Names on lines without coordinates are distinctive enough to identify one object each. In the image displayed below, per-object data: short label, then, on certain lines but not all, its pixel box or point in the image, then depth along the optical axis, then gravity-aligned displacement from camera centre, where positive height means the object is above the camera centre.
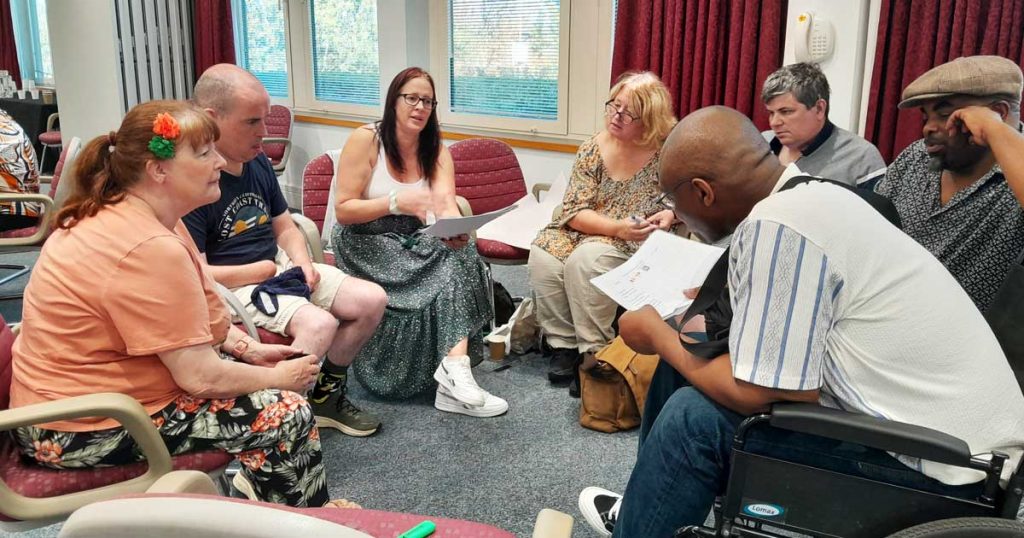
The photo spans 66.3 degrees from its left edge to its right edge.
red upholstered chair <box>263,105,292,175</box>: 5.69 -0.54
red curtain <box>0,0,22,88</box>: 7.89 +0.08
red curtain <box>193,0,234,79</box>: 6.08 +0.18
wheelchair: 1.18 -0.68
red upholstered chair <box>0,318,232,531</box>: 1.37 -0.76
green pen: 1.20 -0.71
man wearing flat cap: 1.78 -0.26
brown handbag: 2.49 -1.02
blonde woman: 2.82 -0.58
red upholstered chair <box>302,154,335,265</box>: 3.18 -0.52
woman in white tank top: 2.76 -0.69
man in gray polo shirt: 2.54 -0.23
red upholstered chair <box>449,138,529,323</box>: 3.62 -0.53
